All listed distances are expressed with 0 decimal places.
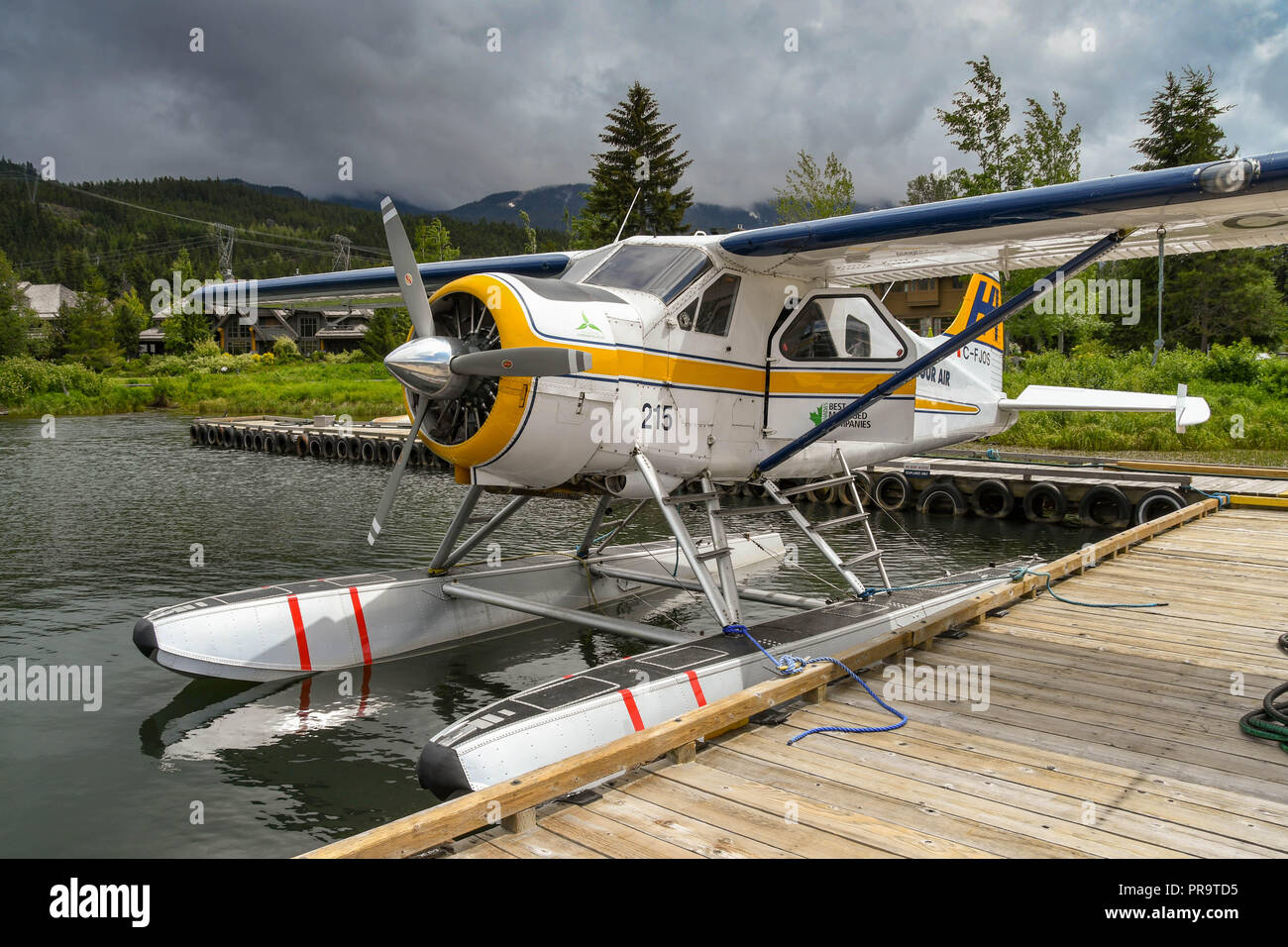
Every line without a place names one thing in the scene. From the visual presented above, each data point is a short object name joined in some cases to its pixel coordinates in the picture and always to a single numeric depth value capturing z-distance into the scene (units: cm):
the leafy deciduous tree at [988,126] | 4097
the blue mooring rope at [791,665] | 570
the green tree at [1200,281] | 3994
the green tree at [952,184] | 4112
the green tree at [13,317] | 6562
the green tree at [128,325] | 8862
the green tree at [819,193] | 3798
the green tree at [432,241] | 6912
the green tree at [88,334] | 7619
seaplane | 567
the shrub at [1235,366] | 2808
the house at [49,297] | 10044
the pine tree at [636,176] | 4272
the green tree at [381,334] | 6241
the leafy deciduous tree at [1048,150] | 3975
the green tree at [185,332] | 7488
